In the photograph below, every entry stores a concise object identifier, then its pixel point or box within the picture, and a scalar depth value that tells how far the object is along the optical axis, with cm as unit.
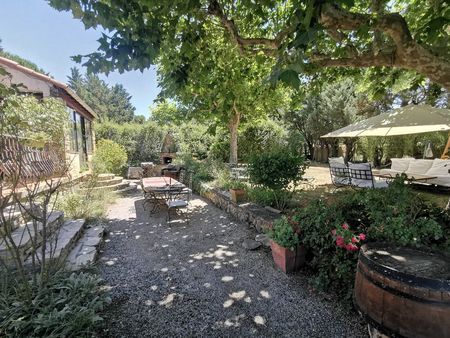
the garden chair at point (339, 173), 692
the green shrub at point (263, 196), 551
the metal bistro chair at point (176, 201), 602
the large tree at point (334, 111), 1692
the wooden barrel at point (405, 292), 155
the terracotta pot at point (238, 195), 630
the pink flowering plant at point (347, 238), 255
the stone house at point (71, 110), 793
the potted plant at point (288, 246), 330
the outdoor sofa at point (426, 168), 688
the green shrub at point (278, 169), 500
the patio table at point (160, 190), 636
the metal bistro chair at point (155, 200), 642
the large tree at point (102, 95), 4047
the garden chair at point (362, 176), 623
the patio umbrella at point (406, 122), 513
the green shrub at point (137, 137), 1595
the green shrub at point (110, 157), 1108
